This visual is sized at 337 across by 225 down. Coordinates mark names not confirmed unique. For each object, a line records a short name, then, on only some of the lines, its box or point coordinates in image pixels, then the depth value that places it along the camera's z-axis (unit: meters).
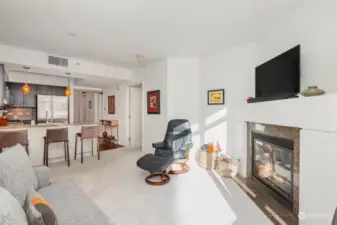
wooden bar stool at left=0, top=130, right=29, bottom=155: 3.13
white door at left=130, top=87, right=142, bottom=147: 5.89
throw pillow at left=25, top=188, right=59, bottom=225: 0.85
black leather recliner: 2.96
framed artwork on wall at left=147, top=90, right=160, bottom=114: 4.53
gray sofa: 1.32
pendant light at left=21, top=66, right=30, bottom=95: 4.02
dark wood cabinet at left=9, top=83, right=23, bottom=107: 5.38
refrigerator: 5.76
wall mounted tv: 2.02
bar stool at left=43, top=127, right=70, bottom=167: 3.66
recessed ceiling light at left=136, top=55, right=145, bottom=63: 4.09
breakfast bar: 3.81
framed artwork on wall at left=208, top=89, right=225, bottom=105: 3.71
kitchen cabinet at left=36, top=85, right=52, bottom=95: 5.75
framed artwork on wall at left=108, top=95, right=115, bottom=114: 6.51
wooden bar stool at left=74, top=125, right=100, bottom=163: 4.11
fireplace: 2.21
